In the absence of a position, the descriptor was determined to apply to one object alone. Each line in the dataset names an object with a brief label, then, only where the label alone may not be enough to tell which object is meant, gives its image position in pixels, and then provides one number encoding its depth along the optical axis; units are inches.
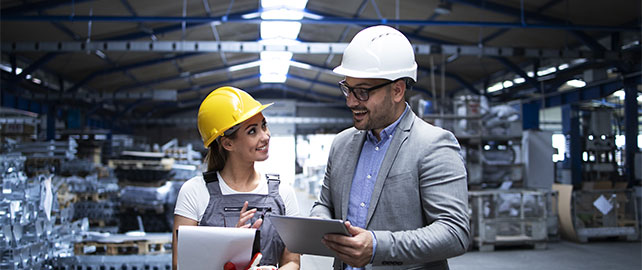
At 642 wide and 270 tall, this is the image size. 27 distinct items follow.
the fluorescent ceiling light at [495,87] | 646.5
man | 69.5
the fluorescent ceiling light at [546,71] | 489.2
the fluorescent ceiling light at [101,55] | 540.7
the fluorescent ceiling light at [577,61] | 462.2
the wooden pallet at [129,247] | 233.5
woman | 92.1
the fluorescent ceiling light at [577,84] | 496.1
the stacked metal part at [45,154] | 343.6
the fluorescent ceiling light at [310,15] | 510.6
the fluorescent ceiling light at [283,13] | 489.4
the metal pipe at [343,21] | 354.6
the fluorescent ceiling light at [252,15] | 499.8
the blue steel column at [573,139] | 394.6
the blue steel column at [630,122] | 410.6
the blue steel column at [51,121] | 616.7
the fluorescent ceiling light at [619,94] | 440.3
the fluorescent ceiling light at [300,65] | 740.0
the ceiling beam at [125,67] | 617.9
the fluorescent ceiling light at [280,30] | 554.3
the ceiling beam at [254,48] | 395.2
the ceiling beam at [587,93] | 441.6
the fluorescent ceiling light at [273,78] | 900.6
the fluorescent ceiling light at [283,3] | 476.7
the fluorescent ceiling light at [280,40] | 611.2
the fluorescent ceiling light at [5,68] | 492.8
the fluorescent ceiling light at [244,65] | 757.9
